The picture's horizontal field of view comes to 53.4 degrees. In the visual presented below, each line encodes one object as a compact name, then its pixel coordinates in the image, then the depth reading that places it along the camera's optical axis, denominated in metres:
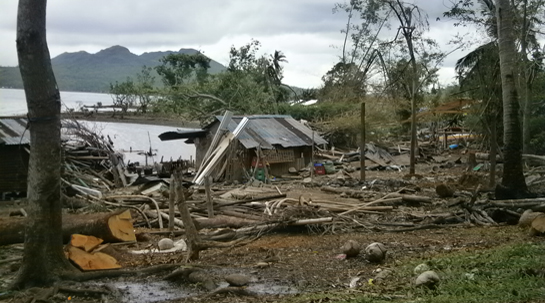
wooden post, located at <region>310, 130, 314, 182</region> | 22.12
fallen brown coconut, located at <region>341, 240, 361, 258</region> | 8.48
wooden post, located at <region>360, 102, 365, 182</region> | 19.94
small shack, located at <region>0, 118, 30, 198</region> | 17.19
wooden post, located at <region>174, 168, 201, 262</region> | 7.95
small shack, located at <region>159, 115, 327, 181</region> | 22.48
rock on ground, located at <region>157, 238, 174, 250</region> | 9.26
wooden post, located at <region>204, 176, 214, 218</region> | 11.17
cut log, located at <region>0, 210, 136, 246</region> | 8.91
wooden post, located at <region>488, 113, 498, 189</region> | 16.56
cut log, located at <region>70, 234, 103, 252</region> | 8.13
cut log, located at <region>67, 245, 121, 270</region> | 7.73
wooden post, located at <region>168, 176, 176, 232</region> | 10.81
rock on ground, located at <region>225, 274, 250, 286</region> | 6.96
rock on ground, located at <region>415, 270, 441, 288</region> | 6.15
